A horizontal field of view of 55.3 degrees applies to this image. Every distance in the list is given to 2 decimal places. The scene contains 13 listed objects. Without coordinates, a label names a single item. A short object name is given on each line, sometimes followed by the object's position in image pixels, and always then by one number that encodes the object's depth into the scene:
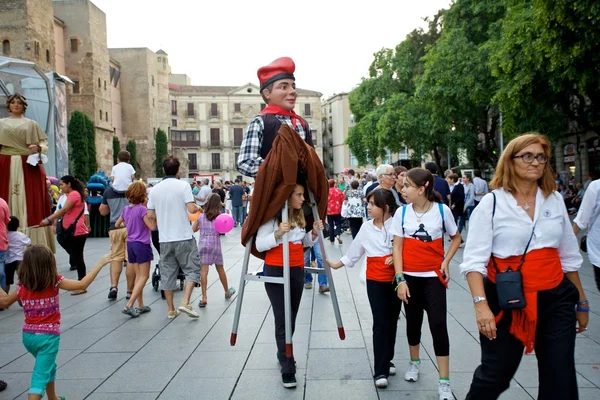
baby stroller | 8.87
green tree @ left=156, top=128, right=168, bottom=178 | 66.12
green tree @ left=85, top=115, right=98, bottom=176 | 47.25
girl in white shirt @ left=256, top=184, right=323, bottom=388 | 4.44
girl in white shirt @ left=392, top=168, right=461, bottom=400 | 4.21
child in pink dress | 7.82
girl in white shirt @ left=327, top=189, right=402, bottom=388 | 4.45
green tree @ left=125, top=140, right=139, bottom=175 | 62.04
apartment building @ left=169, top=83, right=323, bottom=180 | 85.75
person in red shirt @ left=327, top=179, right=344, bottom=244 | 14.70
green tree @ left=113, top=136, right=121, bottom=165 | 58.36
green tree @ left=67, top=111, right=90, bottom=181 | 45.81
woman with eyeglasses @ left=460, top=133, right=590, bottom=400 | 3.04
